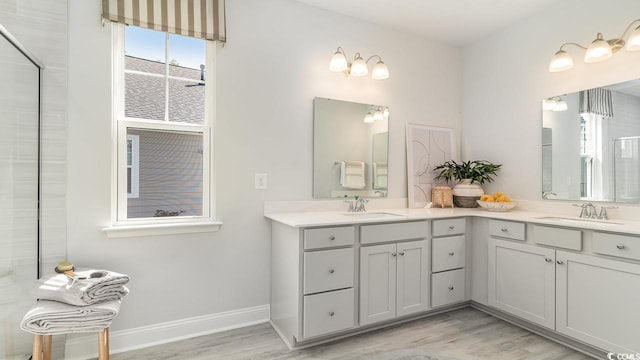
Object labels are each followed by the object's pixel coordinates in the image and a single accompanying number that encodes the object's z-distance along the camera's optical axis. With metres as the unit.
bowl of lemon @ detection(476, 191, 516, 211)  2.90
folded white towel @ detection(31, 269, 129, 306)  1.59
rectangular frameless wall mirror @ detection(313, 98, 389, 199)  2.78
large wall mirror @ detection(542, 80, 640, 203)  2.34
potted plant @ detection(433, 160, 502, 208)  3.21
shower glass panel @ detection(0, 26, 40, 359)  1.61
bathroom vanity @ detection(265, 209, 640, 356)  2.01
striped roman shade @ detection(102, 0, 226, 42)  2.08
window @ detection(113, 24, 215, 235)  2.17
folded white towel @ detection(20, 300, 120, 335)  1.49
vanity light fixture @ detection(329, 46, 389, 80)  2.64
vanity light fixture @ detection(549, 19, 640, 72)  2.19
